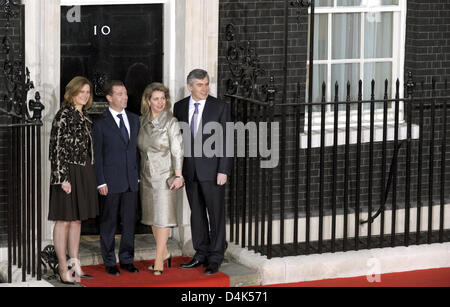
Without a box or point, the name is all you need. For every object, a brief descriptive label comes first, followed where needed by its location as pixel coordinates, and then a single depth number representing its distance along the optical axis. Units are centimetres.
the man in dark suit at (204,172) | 1130
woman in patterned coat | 1072
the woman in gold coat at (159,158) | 1105
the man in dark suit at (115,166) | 1096
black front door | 1178
